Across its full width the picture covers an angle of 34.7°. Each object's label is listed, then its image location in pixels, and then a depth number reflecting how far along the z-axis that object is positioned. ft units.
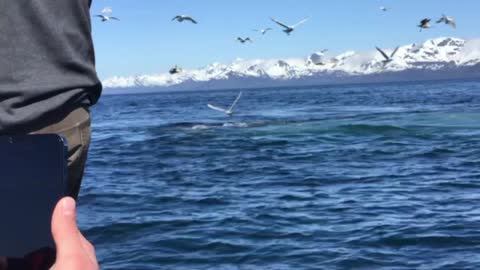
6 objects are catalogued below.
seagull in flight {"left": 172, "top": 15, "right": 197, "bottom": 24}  104.80
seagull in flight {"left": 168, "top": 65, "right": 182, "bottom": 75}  119.95
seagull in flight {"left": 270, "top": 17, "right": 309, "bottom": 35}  122.15
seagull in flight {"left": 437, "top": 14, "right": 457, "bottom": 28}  105.81
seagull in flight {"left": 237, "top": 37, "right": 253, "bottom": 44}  133.76
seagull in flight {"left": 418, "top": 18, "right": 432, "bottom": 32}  99.96
